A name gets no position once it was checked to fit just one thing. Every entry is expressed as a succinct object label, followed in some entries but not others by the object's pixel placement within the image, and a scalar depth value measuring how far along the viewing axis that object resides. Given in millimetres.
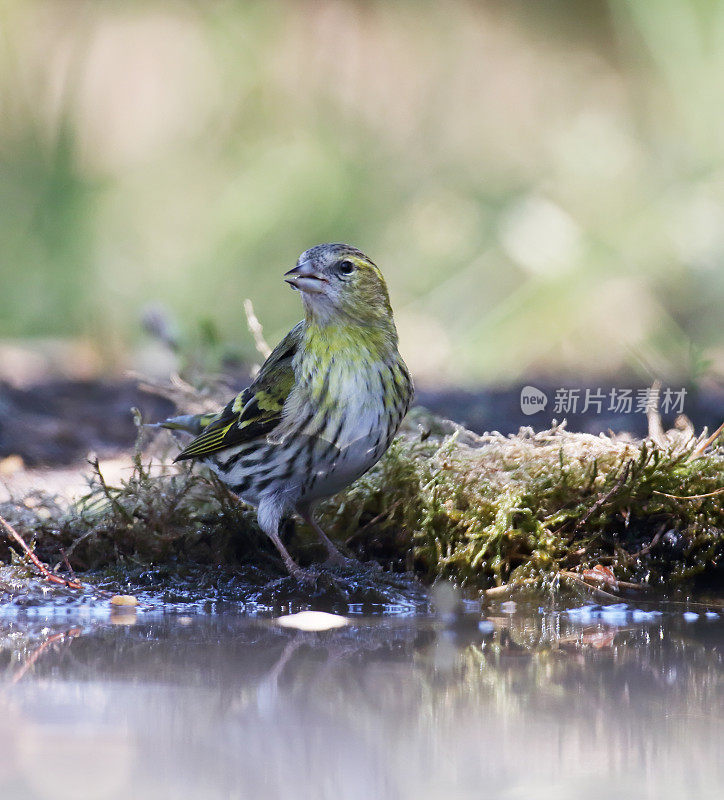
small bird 6348
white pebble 5457
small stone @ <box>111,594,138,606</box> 5977
